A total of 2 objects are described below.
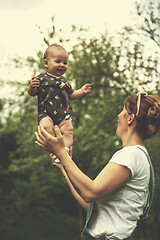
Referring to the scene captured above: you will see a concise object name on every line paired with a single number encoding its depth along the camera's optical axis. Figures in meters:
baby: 2.56
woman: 2.13
